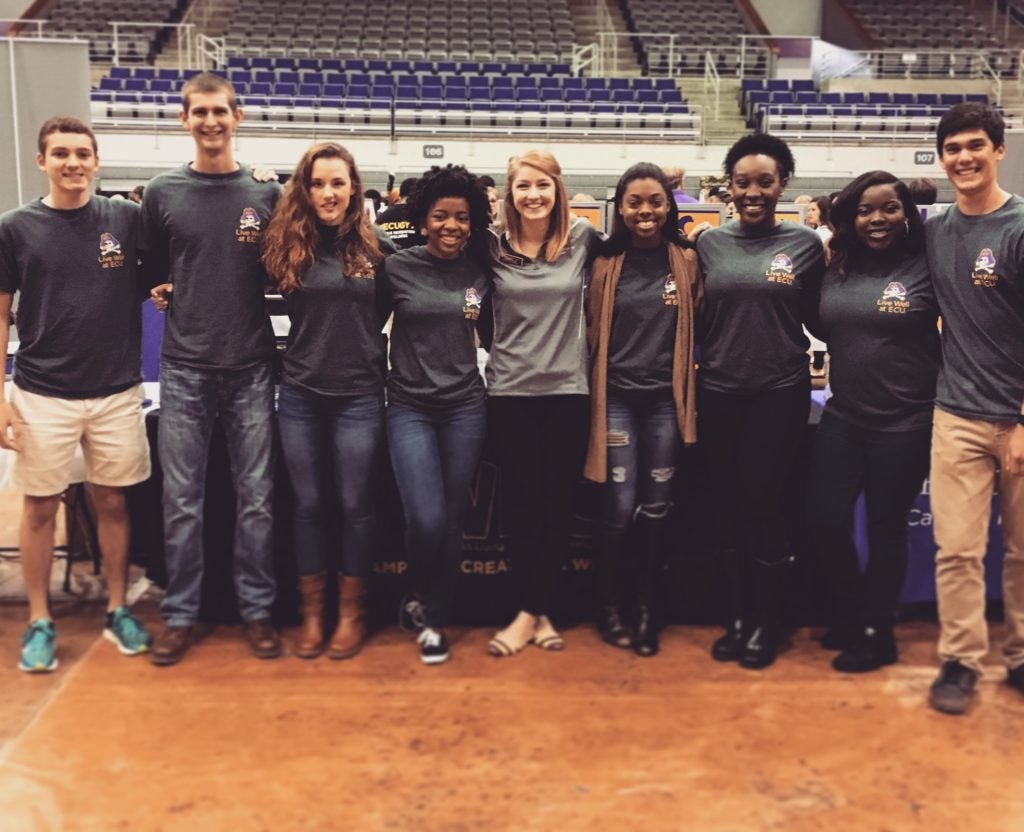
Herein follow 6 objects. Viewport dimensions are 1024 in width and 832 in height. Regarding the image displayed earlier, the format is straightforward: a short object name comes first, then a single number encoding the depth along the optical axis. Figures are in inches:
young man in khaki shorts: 107.7
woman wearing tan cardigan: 111.8
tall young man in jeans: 108.4
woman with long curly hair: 107.5
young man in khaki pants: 98.3
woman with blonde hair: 110.3
